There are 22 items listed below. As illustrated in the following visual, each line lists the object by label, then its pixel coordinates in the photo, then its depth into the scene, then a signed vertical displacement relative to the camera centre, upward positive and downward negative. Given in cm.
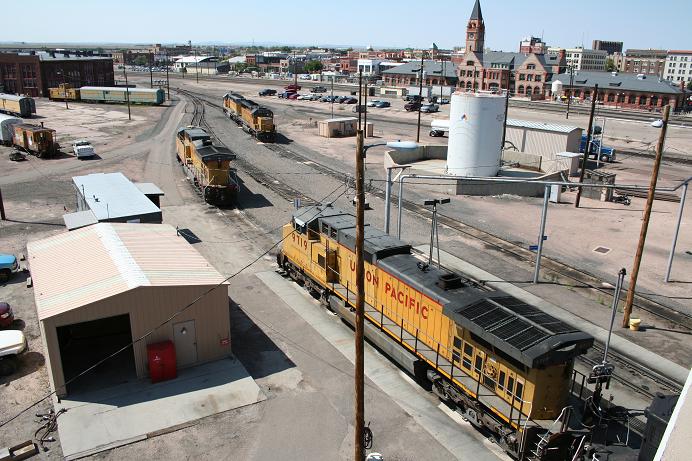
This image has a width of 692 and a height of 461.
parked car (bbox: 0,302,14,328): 2234 -1024
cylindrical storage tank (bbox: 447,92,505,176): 4691 -518
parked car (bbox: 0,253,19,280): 2728 -1007
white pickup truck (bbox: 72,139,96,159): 5872 -928
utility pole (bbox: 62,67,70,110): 10021 -504
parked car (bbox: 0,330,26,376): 1964 -1025
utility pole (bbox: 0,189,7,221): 3758 -1033
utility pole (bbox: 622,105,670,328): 2275 -654
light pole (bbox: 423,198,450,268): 2333 -575
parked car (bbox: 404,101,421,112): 10729 -708
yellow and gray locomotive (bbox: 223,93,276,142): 7019 -701
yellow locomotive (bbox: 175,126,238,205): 4172 -829
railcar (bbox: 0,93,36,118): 8325 -680
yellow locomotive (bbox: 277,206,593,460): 1491 -837
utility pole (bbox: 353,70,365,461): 1150 -555
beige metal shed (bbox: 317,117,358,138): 7538 -805
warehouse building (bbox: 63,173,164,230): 2898 -792
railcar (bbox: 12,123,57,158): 5872 -848
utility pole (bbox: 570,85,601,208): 4095 -671
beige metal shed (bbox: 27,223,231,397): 1825 -805
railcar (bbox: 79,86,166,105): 10412 -600
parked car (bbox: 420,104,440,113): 10444 -700
